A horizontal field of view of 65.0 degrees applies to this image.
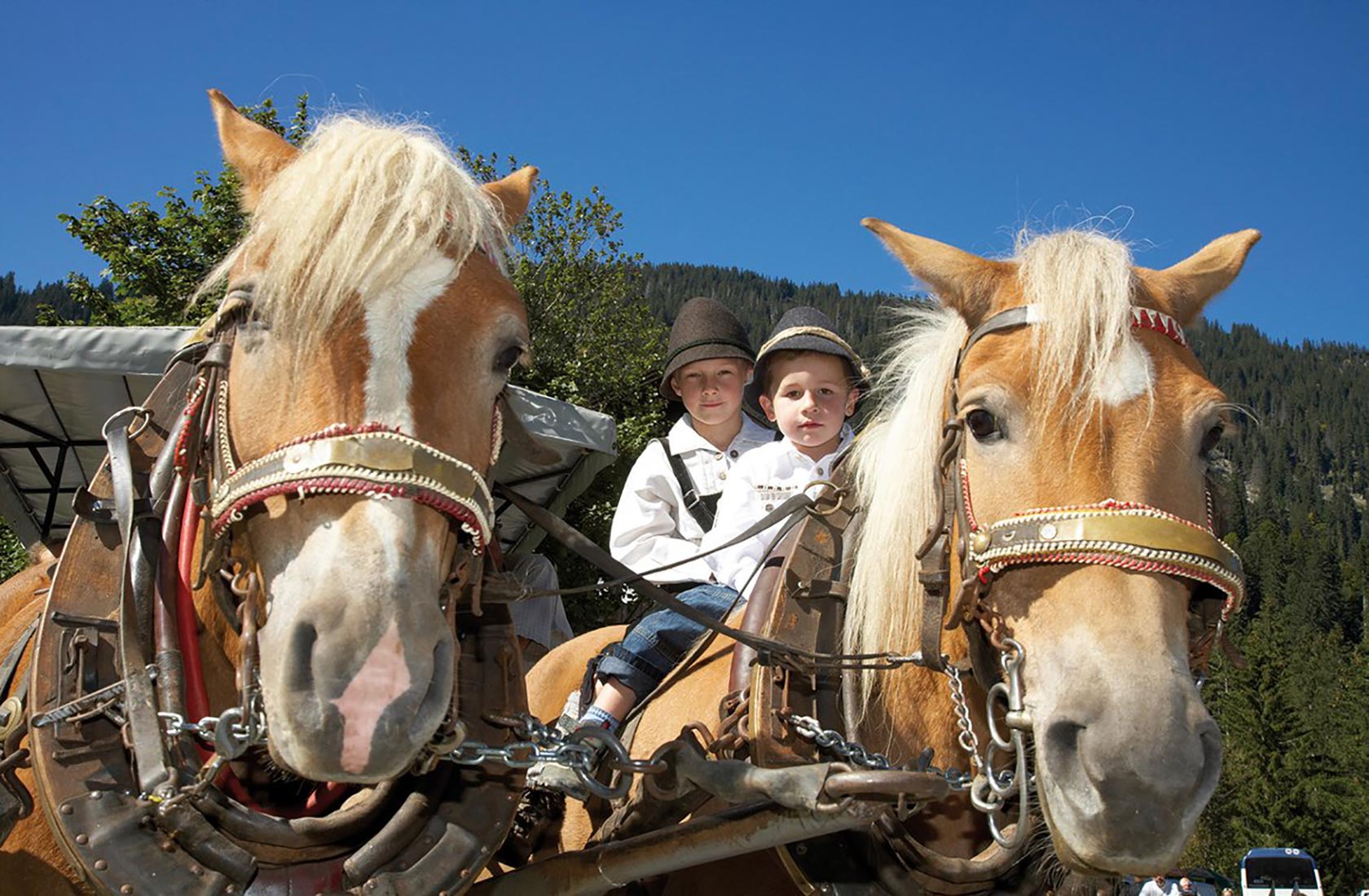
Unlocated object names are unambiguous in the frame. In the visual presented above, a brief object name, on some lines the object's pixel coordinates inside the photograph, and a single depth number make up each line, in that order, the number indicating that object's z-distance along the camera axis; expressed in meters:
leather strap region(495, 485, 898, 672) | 2.95
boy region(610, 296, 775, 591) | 4.35
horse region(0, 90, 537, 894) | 2.08
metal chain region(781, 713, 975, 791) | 2.71
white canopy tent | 4.22
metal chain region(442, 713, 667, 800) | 2.54
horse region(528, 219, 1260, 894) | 2.21
